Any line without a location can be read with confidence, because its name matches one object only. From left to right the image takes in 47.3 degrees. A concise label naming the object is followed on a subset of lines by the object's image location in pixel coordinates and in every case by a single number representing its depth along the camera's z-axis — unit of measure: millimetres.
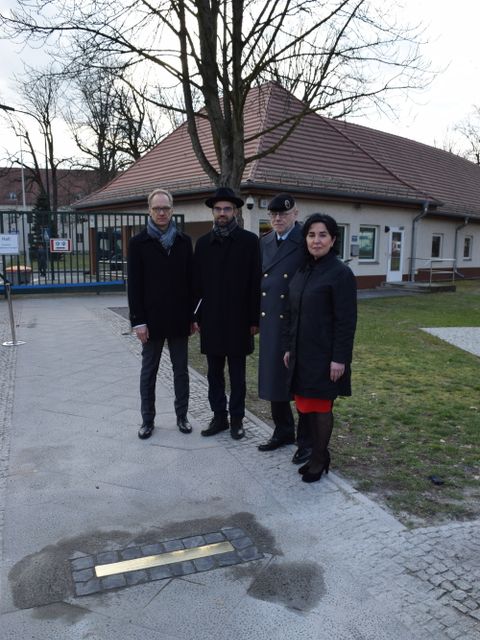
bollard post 8469
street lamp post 36519
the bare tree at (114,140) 34406
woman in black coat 3602
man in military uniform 4172
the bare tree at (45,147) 37750
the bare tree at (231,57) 9508
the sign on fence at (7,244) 10227
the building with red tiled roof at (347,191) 16781
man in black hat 4547
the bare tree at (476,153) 53469
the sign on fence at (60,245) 14844
